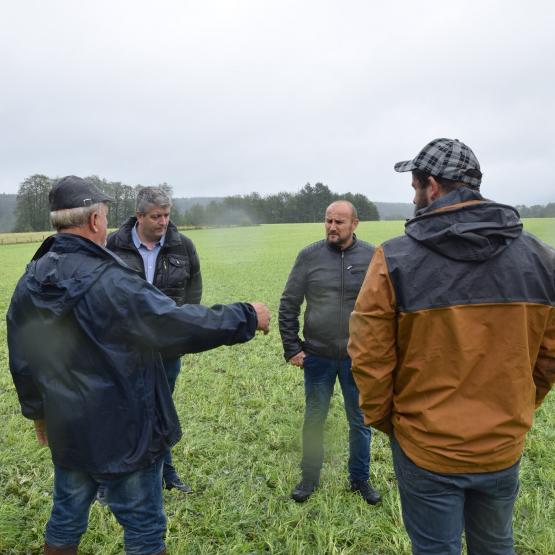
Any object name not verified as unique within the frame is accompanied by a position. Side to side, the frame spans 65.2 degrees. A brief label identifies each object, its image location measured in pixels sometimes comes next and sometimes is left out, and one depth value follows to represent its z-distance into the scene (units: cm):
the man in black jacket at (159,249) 366
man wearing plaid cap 180
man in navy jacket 211
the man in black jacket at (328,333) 356
